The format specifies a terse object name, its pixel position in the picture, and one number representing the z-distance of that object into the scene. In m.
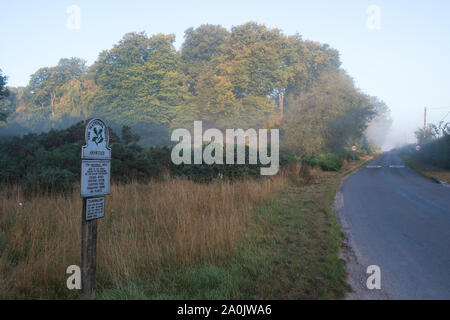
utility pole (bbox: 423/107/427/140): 50.72
